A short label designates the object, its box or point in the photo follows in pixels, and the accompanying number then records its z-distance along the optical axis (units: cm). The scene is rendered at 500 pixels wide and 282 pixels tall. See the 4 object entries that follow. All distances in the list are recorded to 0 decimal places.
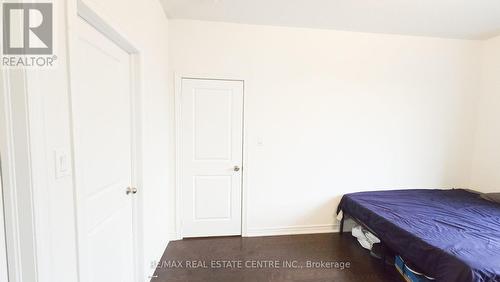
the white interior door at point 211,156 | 259
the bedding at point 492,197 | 257
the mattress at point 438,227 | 149
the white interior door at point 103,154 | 102
